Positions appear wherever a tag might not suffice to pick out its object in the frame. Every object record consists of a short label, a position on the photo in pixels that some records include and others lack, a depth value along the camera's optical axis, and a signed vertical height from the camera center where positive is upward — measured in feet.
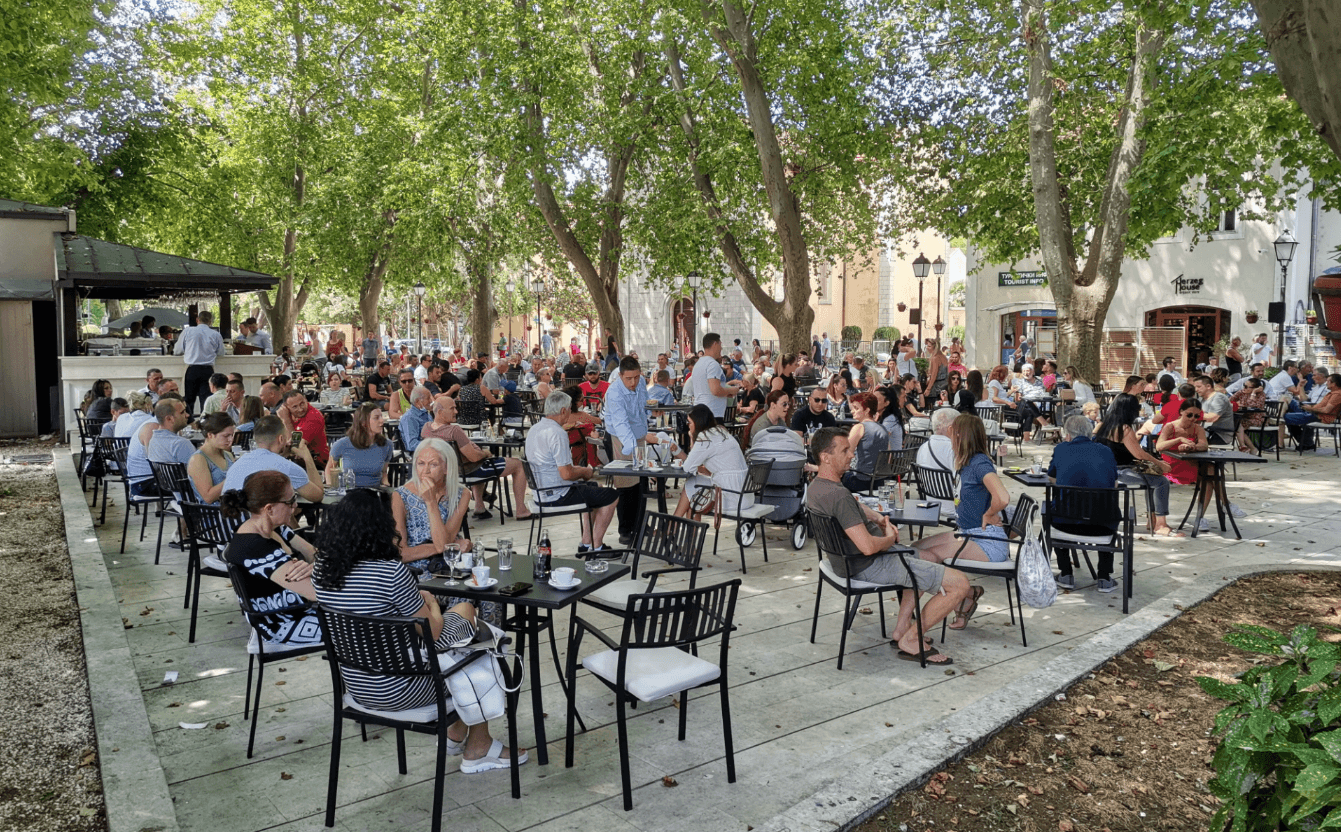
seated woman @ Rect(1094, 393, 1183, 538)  28.12 -1.56
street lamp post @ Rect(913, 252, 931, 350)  84.23 +9.90
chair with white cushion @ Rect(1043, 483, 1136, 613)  22.13 -3.03
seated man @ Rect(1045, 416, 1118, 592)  22.75 -2.03
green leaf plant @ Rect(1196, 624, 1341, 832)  7.94 -3.09
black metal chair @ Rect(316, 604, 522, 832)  12.10 -3.46
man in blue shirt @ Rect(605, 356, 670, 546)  28.99 -1.29
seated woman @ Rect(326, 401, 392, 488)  26.18 -1.83
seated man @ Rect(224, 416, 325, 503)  20.76 -1.68
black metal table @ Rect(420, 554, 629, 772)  14.14 -3.13
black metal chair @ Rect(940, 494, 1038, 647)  19.82 -3.30
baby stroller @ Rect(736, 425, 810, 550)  27.89 -2.67
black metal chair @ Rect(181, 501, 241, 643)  20.33 -3.18
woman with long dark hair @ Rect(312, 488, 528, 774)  12.76 -2.58
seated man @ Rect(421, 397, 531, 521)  28.84 -2.28
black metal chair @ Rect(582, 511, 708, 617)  17.26 -3.07
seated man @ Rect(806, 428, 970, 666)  18.45 -3.35
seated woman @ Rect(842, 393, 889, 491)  30.32 -2.14
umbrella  90.27 +6.19
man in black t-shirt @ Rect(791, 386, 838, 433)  34.24 -1.22
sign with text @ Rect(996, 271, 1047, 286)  101.86 +10.73
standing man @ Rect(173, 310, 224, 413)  51.85 +1.59
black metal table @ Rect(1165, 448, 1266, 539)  28.81 -2.85
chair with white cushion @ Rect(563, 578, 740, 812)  13.26 -3.77
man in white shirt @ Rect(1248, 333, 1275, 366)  70.74 +2.12
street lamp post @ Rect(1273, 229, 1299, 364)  63.46 +8.45
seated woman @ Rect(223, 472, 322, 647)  15.42 -2.88
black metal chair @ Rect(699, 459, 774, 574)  26.30 -3.45
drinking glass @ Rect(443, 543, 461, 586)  15.53 -2.79
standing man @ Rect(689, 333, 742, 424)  38.68 +0.08
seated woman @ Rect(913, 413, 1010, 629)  20.31 -2.69
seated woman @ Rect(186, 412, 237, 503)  23.04 -1.85
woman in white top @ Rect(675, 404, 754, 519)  26.81 -2.24
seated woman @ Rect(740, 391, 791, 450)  30.53 -0.95
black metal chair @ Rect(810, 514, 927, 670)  18.49 -3.39
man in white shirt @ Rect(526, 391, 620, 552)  26.30 -2.40
